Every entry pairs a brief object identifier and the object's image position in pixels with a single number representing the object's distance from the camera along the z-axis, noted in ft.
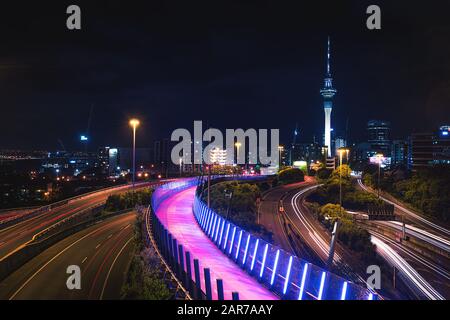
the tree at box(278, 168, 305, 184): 319.68
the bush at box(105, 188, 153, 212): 167.73
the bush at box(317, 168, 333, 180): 327.55
